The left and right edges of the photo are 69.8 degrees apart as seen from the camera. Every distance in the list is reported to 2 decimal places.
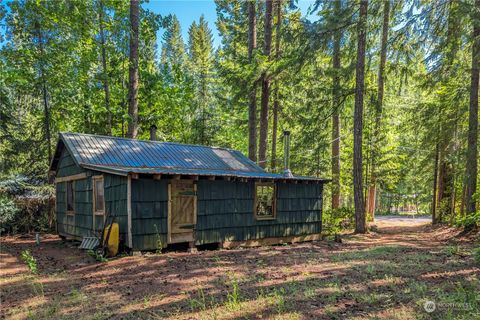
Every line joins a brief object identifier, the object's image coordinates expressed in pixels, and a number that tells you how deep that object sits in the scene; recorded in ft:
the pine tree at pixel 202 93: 70.95
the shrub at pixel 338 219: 50.45
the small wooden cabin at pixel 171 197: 29.35
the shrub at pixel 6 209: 39.17
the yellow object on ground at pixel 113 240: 28.09
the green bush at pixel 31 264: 24.09
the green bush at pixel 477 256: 20.30
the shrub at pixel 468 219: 25.75
